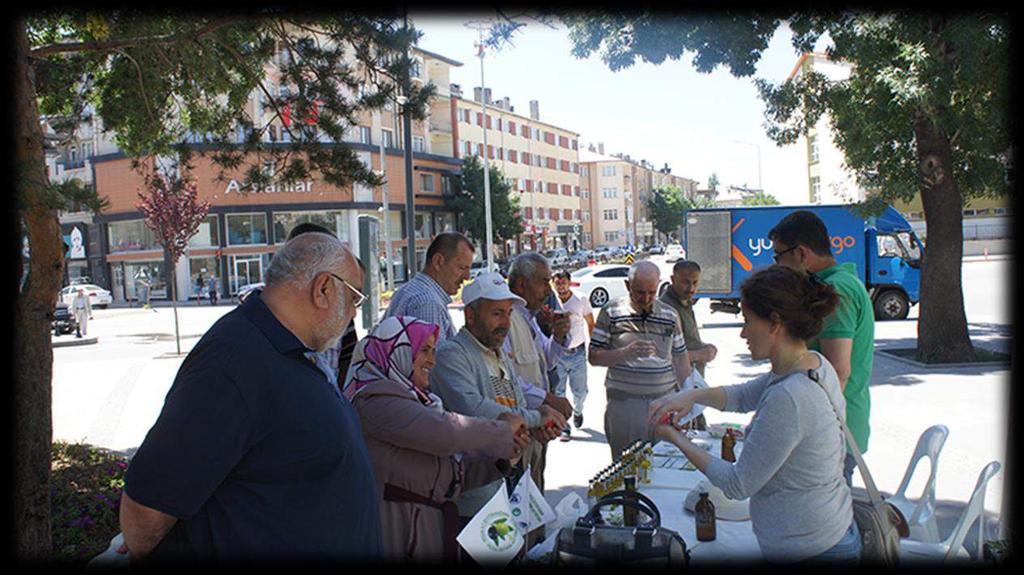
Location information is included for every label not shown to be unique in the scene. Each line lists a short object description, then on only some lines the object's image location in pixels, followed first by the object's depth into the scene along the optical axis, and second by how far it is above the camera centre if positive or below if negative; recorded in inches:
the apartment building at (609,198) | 3681.1 +274.9
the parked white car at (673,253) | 2254.2 -12.2
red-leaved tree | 741.3 +50.9
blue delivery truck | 708.7 -4.7
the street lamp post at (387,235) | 883.6 +35.1
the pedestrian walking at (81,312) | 878.4 -49.2
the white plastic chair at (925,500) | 140.3 -52.1
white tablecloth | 107.0 -43.9
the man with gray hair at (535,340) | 163.2 -21.9
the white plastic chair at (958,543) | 116.8 -49.5
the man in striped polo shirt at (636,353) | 181.8 -25.3
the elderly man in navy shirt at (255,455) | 70.5 -18.7
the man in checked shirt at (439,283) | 159.9 -5.7
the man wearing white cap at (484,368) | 131.2 -20.7
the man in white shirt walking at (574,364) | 294.0 -46.9
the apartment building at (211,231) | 1733.5 +88.8
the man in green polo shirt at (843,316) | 124.0 -12.7
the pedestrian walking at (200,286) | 1679.9 -43.3
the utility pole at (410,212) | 507.0 +34.4
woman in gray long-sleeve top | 87.3 -23.8
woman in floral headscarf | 106.7 -27.4
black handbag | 93.8 -38.4
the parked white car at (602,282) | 997.8 -41.6
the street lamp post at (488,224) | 1244.9 +56.2
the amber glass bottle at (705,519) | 111.3 -41.5
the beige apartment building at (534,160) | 2536.9 +375.1
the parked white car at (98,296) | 1566.2 -52.4
